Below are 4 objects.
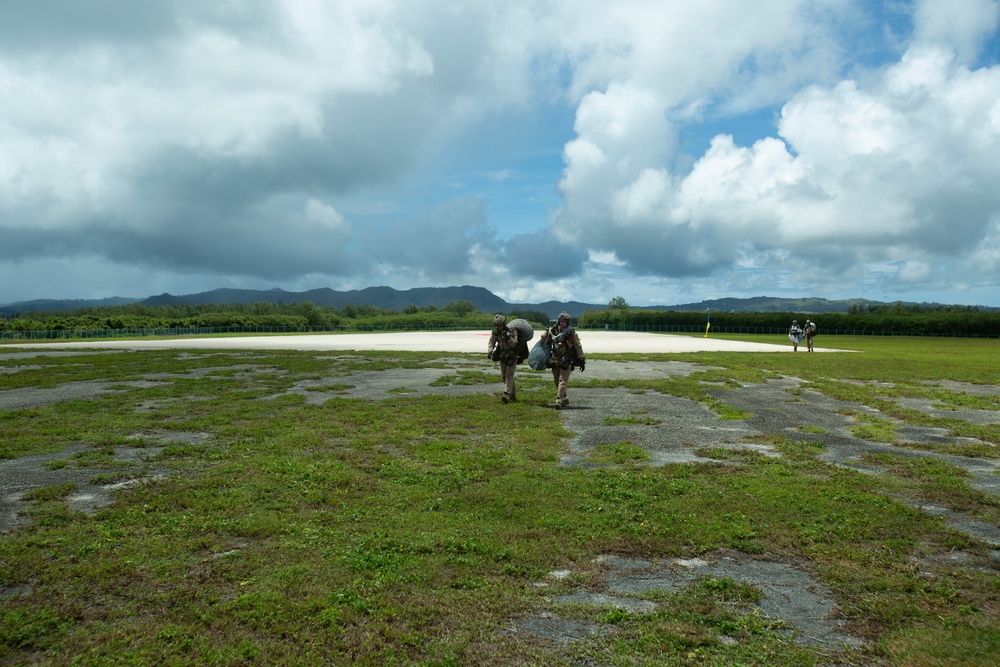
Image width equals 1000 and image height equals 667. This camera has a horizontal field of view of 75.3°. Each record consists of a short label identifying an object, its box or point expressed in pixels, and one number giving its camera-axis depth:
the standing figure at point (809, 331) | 52.30
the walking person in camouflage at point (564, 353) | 18.09
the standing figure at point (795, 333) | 53.81
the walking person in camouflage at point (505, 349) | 18.48
